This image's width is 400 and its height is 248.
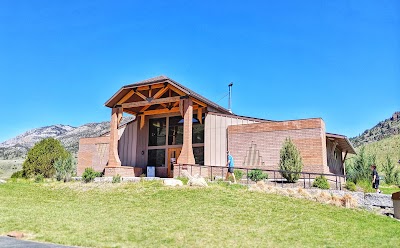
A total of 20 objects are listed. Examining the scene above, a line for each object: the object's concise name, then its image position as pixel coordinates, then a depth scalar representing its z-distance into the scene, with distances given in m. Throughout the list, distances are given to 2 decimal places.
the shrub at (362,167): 23.42
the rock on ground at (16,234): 8.45
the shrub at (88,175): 20.59
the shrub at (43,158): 27.31
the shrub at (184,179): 17.77
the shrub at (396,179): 26.76
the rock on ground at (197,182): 16.11
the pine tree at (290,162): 17.70
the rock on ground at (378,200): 15.26
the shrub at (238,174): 19.77
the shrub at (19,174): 27.89
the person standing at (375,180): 17.53
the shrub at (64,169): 21.56
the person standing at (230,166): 17.69
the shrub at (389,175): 26.95
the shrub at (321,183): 16.69
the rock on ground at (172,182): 16.61
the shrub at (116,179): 19.23
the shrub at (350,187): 17.23
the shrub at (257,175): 19.12
